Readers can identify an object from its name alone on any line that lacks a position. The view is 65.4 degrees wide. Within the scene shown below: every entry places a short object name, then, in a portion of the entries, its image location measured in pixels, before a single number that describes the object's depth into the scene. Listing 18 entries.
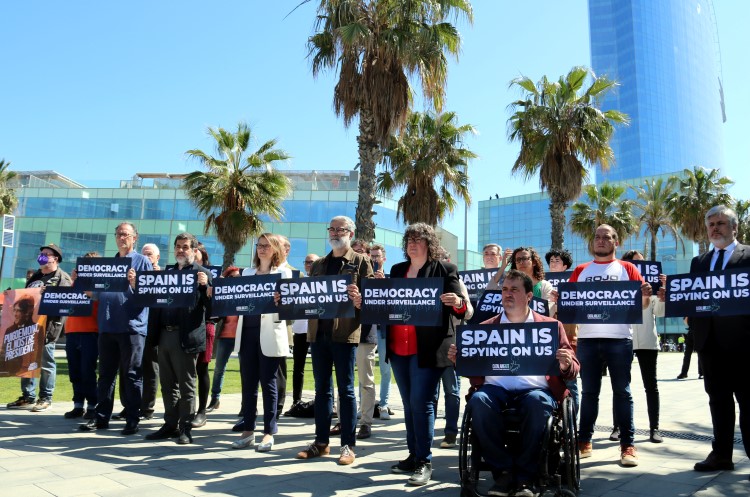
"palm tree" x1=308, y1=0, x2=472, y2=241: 14.51
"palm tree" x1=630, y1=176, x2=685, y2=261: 33.84
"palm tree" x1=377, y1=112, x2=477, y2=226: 21.28
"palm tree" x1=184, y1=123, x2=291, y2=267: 19.72
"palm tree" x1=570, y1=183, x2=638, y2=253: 32.22
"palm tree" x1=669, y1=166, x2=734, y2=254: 31.77
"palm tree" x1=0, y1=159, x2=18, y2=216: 34.28
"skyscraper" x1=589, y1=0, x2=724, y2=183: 137.12
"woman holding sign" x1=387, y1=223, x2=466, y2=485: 4.88
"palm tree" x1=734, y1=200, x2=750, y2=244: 34.00
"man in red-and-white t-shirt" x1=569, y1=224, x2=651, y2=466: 5.36
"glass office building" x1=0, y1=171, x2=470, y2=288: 41.44
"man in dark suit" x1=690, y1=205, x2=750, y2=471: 5.01
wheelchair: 3.90
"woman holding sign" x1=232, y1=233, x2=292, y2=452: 6.00
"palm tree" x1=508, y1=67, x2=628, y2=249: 19.53
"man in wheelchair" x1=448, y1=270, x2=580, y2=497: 3.93
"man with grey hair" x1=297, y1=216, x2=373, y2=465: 5.46
